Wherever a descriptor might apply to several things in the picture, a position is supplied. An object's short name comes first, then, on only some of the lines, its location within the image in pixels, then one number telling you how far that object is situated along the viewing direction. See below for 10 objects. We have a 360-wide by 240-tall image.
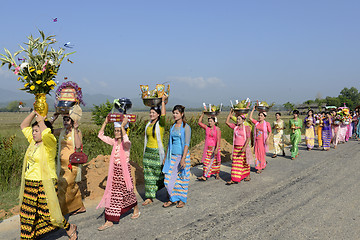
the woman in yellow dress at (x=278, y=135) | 10.88
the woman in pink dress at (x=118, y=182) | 4.35
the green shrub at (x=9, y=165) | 6.53
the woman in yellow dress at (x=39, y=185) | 3.63
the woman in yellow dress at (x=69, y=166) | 4.73
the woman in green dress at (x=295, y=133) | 10.59
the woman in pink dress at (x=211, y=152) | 7.24
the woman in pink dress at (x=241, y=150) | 7.01
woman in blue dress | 5.27
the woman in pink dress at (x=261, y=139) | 8.45
